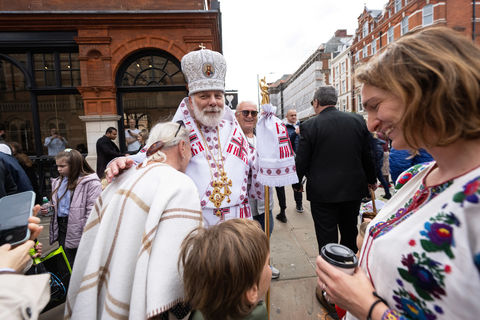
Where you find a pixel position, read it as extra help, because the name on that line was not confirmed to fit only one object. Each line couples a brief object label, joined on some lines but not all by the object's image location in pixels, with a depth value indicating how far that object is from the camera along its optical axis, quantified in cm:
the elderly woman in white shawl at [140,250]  114
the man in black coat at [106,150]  577
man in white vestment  201
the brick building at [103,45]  672
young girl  273
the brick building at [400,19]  1938
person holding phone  82
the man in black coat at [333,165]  266
